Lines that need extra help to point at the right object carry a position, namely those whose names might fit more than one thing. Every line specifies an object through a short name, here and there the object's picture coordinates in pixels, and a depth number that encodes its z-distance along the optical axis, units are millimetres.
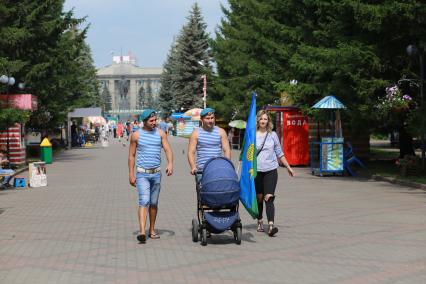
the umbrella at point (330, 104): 19984
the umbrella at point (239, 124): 38694
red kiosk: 25031
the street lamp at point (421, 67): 17062
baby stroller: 8523
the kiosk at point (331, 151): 20047
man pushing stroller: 9039
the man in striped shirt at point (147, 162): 8938
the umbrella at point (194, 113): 62956
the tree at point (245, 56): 28734
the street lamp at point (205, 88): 60247
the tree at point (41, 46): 26703
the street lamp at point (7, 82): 21547
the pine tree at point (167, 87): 104938
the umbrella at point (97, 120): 71838
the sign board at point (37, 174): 18016
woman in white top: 9312
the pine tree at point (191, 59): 81250
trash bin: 28828
